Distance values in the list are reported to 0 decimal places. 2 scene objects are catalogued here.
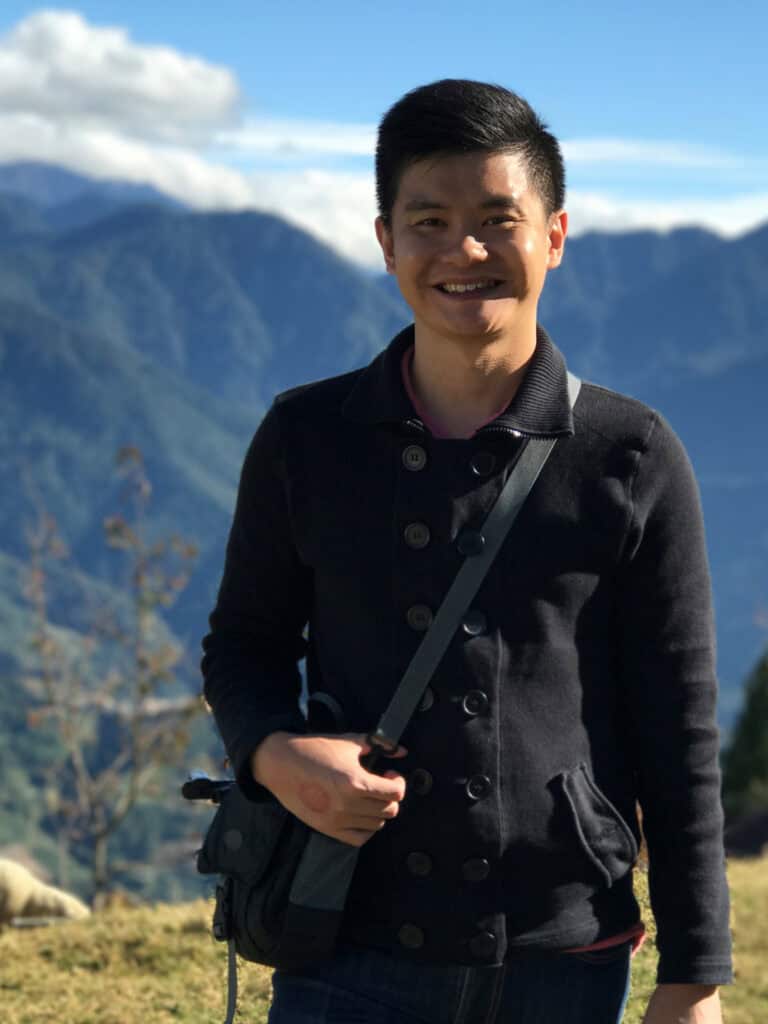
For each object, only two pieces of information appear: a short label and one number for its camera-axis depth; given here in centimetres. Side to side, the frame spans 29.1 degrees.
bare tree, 1852
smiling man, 220
